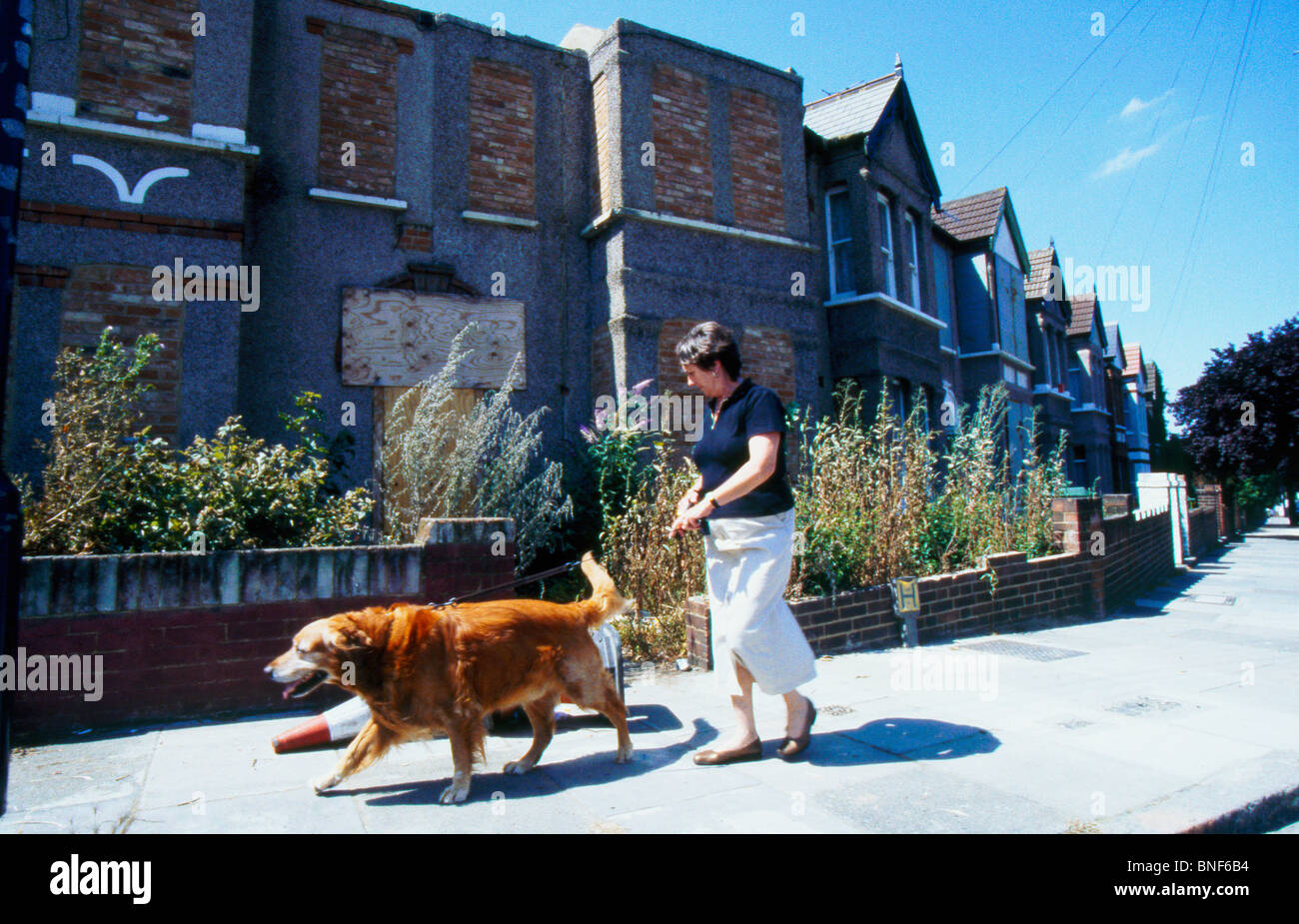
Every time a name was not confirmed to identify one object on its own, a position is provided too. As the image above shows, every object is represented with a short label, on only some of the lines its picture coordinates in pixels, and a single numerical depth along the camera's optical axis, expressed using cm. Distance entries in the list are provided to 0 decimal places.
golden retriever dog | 305
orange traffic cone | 368
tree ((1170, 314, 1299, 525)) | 2612
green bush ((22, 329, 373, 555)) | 432
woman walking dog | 345
